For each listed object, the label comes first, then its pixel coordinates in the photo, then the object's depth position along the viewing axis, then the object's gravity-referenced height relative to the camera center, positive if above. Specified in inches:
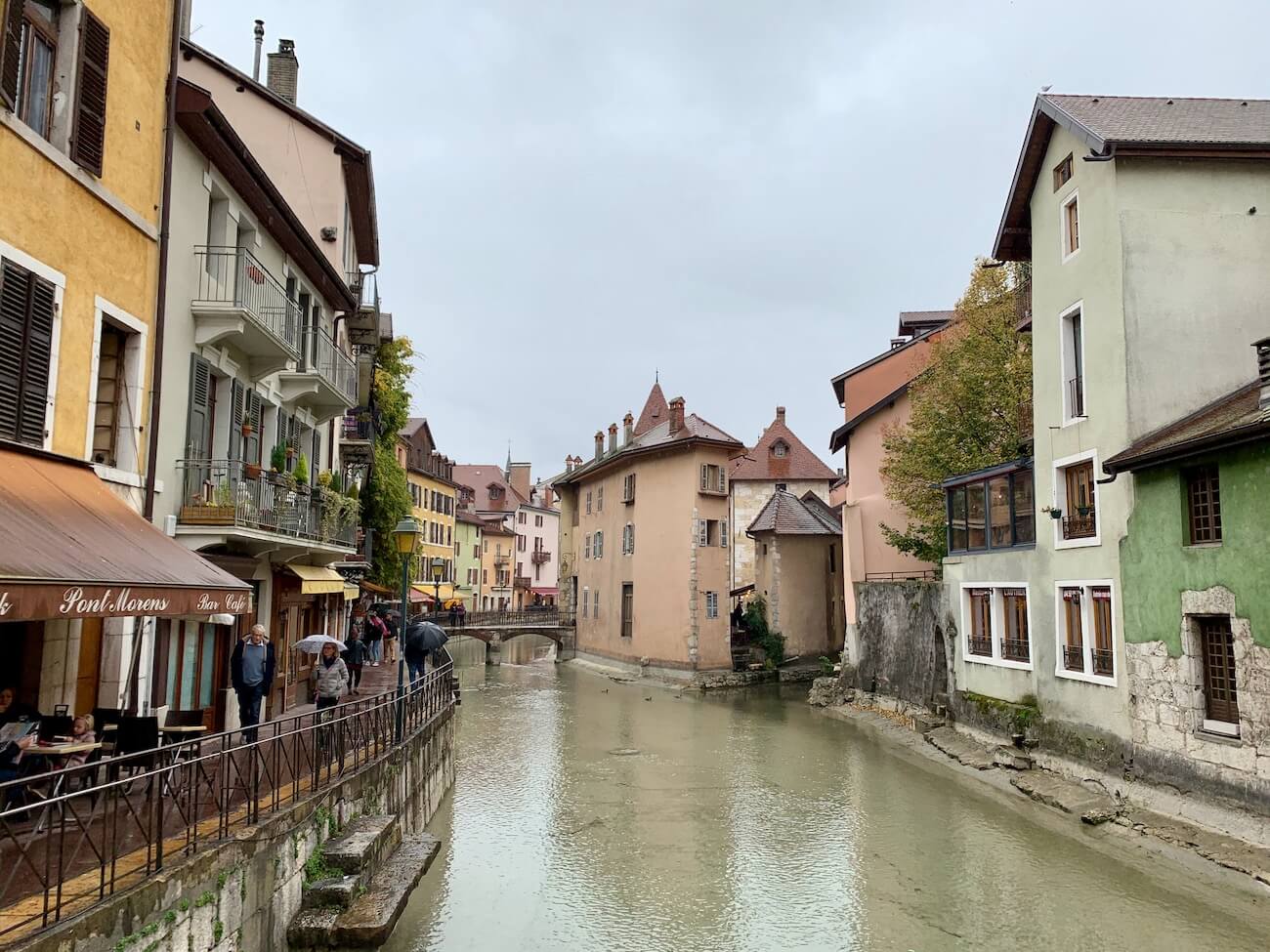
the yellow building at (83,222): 361.4 +156.4
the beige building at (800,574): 1642.5 +24.4
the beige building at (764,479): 2252.7 +264.2
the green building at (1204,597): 515.8 -4.0
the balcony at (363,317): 932.0 +270.6
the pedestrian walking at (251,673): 476.7 -46.7
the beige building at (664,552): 1523.1 +62.3
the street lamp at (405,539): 579.5 +29.0
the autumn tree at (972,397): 1022.4 +215.5
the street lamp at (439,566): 2189.6 +46.7
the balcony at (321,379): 679.7 +159.3
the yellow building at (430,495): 2154.3 +228.8
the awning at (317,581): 679.1 +2.7
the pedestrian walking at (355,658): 821.9 -67.5
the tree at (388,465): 1191.6 +158.1
